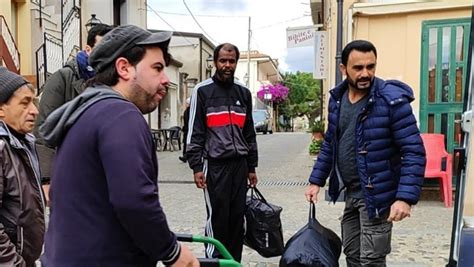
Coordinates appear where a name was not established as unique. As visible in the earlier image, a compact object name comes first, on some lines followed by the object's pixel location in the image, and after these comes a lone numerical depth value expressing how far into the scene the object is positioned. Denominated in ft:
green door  25.03
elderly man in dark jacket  7.92
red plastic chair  23.66
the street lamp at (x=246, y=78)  149.73
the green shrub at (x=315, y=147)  46.98
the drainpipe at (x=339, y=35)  25.55
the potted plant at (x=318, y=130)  46.20
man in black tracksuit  13.42
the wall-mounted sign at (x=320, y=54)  37.40
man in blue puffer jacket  9.59
